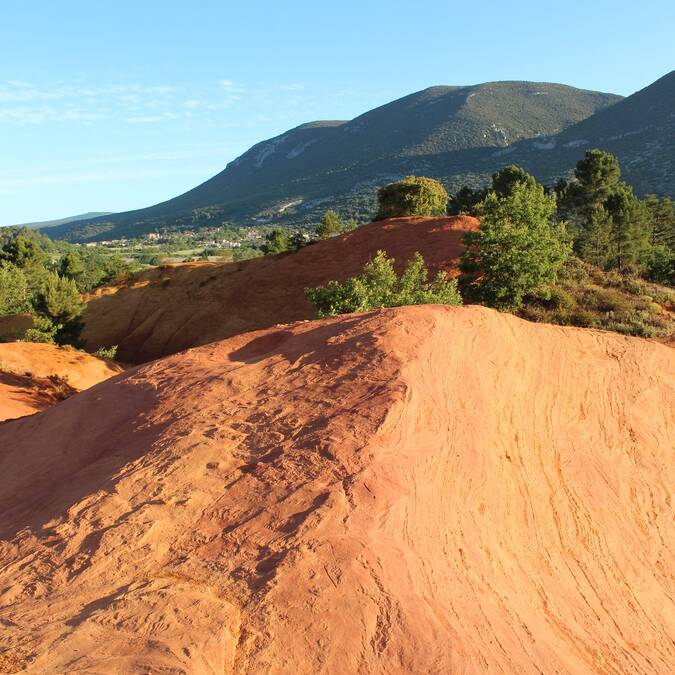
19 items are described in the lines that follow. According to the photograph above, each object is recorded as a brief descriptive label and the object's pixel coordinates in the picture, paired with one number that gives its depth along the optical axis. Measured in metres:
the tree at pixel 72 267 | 70.94
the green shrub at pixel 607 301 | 25.19
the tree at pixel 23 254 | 61.00
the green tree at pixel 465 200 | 56.84
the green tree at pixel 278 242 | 60.97
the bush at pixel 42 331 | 35.16
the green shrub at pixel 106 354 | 33.06
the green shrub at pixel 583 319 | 23.72
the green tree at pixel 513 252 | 22.95
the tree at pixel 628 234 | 38.88
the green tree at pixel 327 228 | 60.38
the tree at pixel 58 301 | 36.56
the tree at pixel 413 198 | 45.72
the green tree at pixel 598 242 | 37.72
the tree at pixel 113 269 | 68.81
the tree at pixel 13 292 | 48.57
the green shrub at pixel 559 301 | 25.03
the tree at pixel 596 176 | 45.69
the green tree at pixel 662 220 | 50.06
